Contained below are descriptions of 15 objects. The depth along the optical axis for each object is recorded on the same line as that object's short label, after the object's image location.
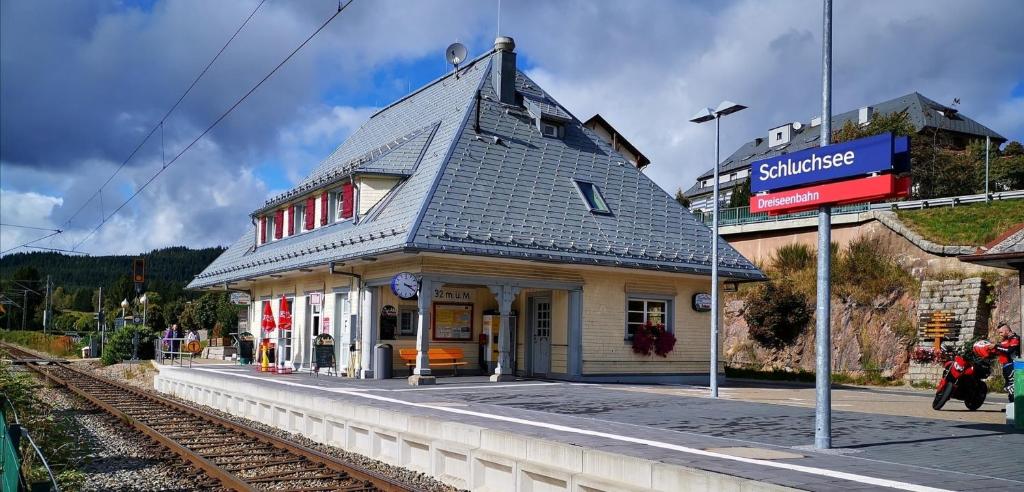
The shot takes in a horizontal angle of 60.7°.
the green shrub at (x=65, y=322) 99.00
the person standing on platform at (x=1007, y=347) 14.62
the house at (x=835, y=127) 69.88
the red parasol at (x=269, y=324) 25.34
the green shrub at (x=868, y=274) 34.47
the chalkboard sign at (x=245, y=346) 30.62
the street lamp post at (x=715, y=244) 18.17
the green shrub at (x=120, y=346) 37.38
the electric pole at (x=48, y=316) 70.95
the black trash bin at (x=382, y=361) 21.41
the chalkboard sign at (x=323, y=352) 23.22
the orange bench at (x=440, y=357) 22.50
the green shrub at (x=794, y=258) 40.56
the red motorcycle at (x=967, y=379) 14.49
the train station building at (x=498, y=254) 21.23
